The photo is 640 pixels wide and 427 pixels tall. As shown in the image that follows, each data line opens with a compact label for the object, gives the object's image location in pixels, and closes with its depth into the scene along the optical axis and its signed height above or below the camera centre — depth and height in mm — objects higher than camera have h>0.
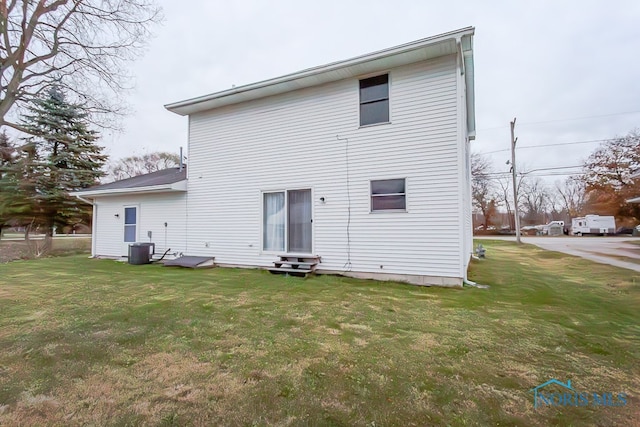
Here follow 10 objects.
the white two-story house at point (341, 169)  6141 +1432
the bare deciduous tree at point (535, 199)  40406 +3622
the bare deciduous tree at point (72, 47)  5449 +4061
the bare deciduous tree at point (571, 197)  37000 +3695
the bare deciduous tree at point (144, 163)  30828 +6926
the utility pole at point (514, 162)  20203 +4376
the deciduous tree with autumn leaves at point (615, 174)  25734 +4642
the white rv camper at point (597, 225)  28359 -201
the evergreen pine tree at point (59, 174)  16609 +3384
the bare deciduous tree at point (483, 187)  31016 +4315
